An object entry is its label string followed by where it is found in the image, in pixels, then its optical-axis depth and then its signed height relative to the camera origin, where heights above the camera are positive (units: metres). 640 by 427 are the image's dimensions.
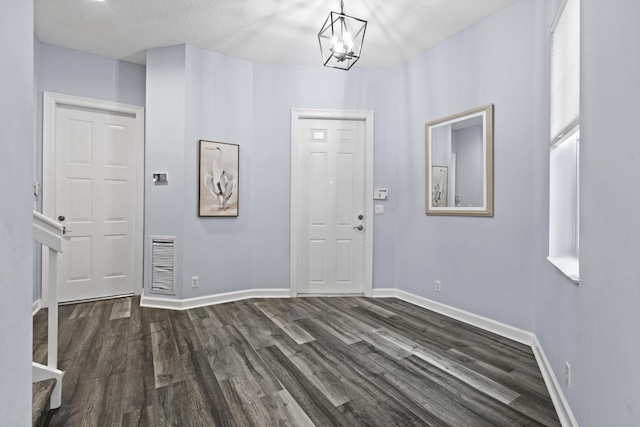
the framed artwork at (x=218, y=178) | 3.44 +0.36
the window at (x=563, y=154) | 1.82 +0.40
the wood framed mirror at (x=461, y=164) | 2.81 +0.48
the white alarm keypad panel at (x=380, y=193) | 3.72 +0.22
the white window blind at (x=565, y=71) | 1.69 +0.86
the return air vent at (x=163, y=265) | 3.37 -0.60
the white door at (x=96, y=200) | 3.45 +0.10
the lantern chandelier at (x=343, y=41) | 2.29 +1.34
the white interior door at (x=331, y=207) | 3.79 +0.05
